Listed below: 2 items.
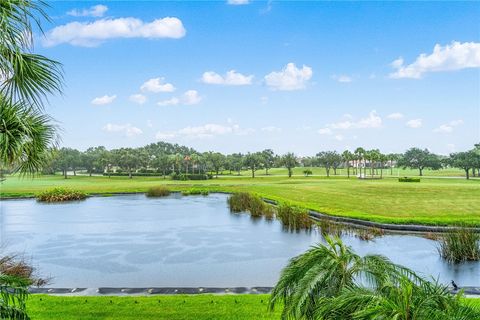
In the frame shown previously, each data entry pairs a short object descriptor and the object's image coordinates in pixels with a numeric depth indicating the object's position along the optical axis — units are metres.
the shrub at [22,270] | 10.05
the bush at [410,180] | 52.36
